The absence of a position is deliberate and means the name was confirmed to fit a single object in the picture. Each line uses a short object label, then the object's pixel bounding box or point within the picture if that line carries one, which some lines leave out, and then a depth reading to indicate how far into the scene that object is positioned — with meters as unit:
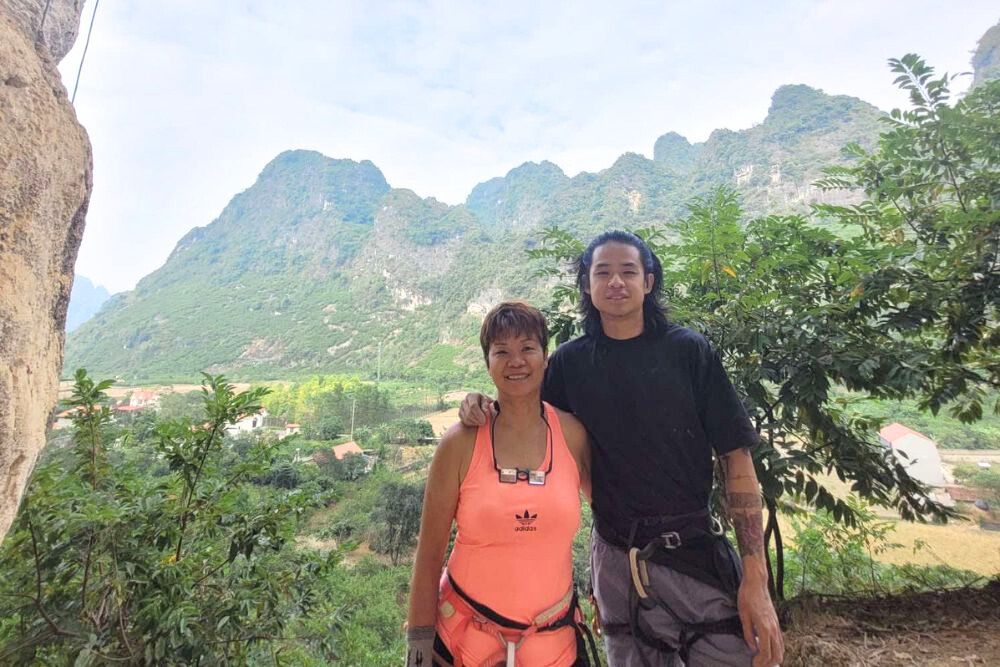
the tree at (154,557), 1.55
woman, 1.16
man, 1.29
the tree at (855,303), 2.06
